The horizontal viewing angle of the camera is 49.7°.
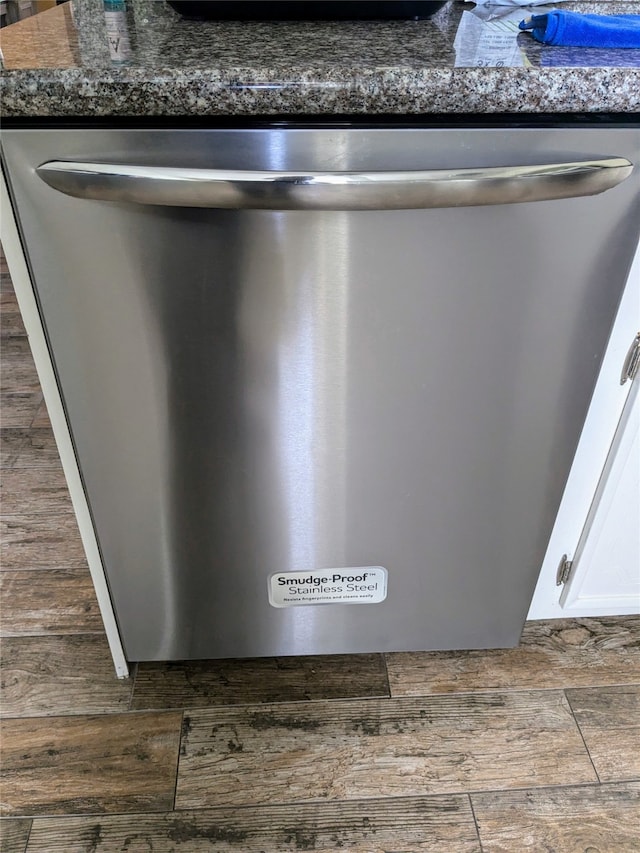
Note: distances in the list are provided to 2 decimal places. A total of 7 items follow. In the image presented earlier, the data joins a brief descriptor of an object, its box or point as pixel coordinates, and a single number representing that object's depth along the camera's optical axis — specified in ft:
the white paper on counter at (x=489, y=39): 2.43
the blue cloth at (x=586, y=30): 2.61
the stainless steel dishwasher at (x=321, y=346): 2.38
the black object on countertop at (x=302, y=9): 3.02
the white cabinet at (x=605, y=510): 3.08
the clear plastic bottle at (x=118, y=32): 2.44
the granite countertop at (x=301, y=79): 2.24
